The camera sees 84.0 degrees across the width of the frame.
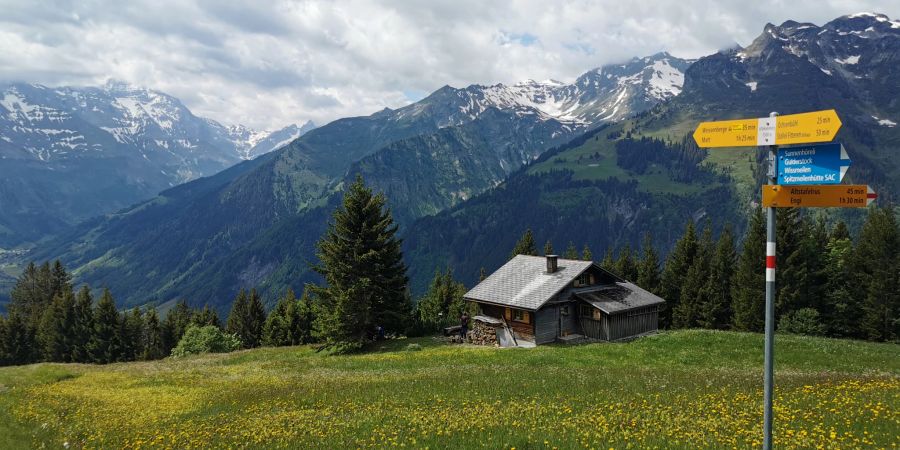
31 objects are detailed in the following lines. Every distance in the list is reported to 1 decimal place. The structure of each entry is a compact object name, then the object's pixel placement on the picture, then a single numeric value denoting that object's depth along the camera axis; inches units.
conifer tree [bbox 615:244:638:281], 3248.0
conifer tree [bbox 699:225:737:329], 2573.8
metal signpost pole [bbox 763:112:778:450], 339.3
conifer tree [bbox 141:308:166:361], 3393.2
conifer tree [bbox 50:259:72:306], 3624.5
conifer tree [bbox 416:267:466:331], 3070.9
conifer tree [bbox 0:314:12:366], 3043.8
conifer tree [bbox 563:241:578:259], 3624.5
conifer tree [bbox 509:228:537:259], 3363.7
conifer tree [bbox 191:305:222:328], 3535.9
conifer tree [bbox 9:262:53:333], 3548.2
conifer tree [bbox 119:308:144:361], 3107.5
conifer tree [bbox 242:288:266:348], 3639.3
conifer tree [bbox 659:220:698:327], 2824.8
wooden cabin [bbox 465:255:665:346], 1760.6
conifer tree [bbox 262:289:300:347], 3196.4
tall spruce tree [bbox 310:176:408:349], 1769.2
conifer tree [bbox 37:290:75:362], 2999.5
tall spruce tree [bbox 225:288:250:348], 3641.7
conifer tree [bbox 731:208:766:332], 2266.2
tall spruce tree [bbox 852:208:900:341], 2133.4
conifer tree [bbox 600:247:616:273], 3297.7
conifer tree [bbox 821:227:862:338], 2256.4
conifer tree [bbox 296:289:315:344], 3186.5
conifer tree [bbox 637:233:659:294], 3002.0
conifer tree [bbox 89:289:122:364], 3021.7
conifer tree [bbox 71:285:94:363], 3026.6
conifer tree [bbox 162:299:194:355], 3449.8
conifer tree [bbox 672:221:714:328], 2642.7
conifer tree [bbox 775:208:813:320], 2132.1
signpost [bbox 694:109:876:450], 331.9
